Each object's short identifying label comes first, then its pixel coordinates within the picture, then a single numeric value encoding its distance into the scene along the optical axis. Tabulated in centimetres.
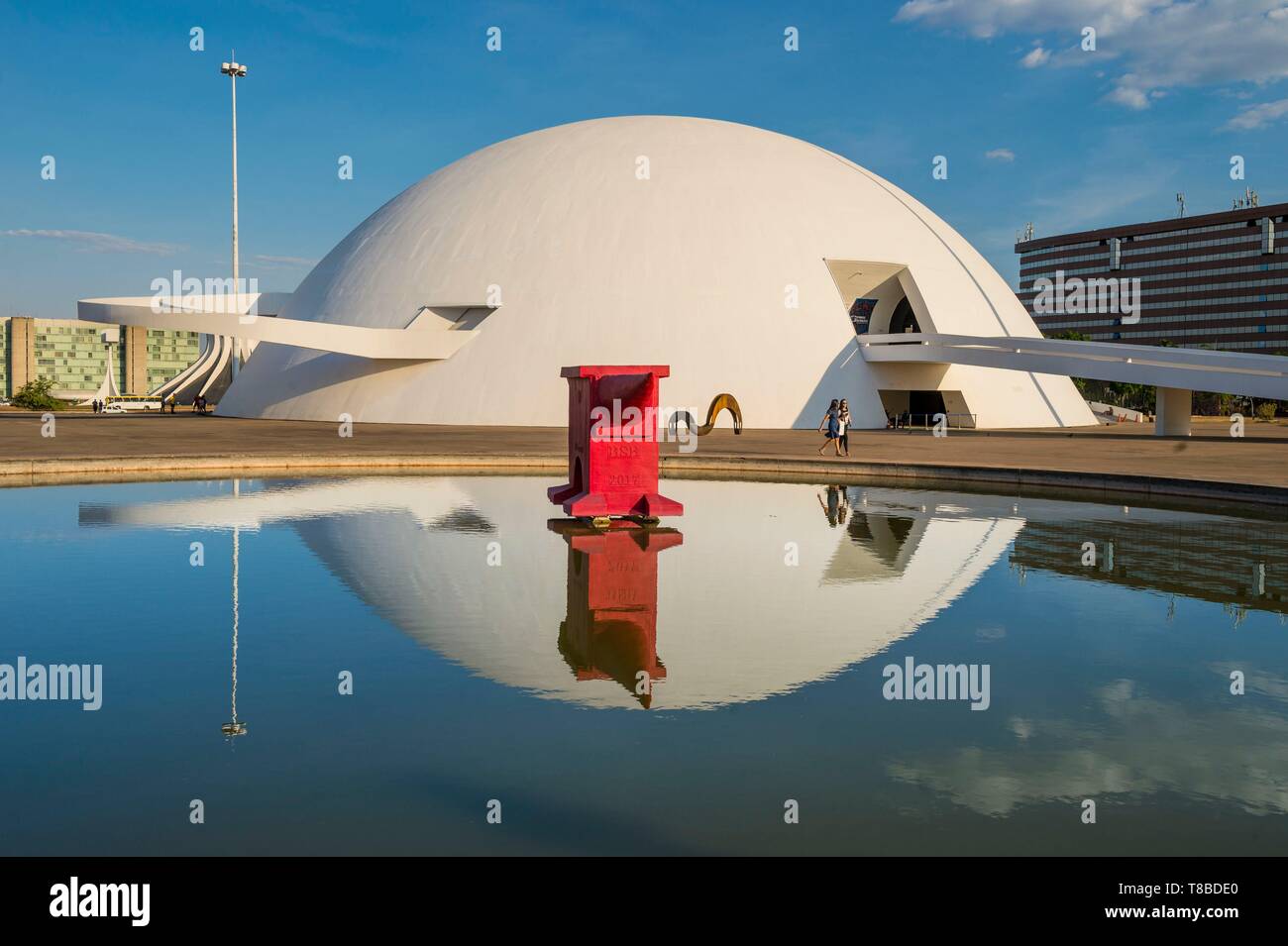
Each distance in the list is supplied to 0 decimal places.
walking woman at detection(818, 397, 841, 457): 2206
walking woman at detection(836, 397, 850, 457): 2208
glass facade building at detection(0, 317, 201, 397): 10856
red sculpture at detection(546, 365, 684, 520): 1342
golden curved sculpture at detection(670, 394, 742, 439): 2600
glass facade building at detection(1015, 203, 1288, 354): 13500
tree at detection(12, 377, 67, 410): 6088
